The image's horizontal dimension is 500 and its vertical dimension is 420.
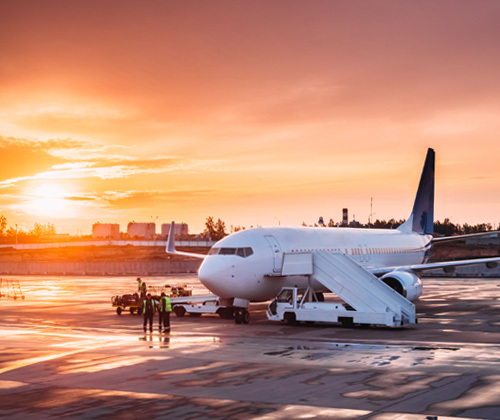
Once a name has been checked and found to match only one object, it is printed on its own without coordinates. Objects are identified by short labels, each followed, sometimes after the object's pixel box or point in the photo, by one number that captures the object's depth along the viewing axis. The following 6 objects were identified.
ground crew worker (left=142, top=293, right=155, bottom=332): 30.19
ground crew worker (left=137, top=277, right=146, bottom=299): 39.51
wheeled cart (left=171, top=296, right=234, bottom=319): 35.28
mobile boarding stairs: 30.33
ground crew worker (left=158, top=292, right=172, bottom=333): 30.14
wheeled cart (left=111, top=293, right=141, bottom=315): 38.94
